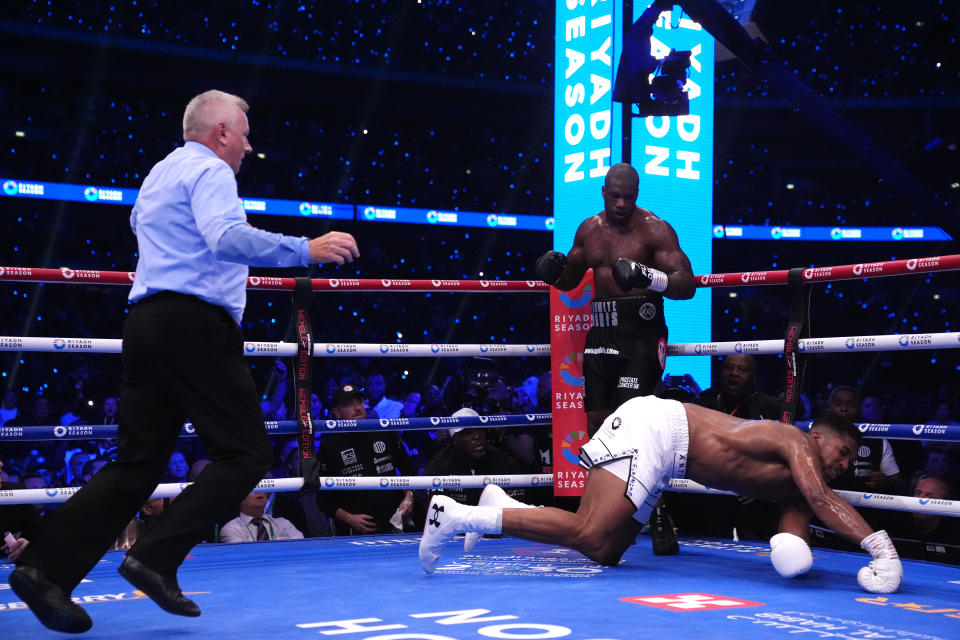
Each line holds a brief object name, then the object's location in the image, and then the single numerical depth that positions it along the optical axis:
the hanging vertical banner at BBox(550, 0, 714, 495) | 8.88
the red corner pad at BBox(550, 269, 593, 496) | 3.52
